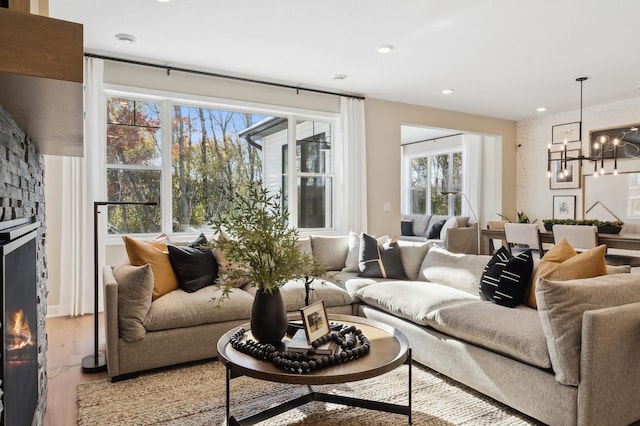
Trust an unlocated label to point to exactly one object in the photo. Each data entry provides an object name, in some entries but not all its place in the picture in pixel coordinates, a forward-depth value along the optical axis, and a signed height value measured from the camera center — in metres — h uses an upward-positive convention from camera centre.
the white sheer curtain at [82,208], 4.12 -0.04
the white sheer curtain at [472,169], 7.71 +0.65
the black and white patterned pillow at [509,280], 2.66 -0.48
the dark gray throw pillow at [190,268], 3.17 -0.47
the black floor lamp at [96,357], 2.79 -1.05
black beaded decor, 1.77 -0.66
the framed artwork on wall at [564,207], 6.51 -0.03
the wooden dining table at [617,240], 4.00 -0.35
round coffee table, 1.71 -0.68
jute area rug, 2.13 -1.07
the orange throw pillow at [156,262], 3.01 -0.41
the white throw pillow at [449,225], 7.31 -0.35
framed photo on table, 1.97 -0.55
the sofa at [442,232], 6.23 -0.45
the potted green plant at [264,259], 1.98 -0.26
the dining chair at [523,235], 4.82 -0.35
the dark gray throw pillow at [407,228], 8.55 -0.47
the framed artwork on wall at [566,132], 6.47 +1.12
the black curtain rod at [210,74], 4.26 +1.46
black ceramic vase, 2.02 -0.54
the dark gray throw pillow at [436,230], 7.66 -0.45
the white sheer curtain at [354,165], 5.57 +0.52
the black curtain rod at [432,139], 8.60 +1.41
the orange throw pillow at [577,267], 2.40 -0.36
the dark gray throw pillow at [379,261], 3.81 -0.51
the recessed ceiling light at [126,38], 3.75 +1.49
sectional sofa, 1.87 -0.70
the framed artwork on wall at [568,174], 6.48 +0.47
